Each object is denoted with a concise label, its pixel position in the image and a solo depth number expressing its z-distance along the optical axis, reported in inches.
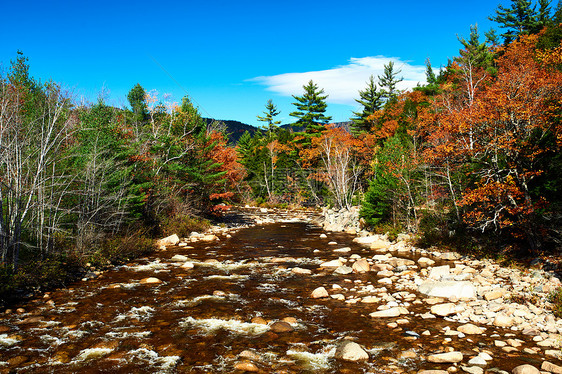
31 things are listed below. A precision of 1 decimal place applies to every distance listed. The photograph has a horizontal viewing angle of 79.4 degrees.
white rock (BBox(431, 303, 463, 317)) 289.9
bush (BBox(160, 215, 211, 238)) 706.8
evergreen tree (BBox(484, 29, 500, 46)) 1710.1
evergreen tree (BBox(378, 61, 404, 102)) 1925.4
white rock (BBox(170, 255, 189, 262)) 518.9
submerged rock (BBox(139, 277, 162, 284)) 397.1
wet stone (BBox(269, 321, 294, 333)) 267.9
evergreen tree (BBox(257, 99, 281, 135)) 2546.8
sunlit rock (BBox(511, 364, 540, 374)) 189.9
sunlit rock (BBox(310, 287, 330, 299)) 349.4
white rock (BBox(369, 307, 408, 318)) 294.0
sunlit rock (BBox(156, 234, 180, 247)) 638.4
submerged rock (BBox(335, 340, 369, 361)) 222.4
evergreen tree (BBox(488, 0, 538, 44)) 1521.9
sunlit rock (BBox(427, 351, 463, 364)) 211.0
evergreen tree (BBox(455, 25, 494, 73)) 1346.0
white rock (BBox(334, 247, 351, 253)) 584.7
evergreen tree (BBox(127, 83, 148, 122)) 1424.1
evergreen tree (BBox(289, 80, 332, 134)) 1895.9
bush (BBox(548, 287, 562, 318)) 257.6
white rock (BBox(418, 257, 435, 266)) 474.0
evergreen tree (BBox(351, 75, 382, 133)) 1860.2
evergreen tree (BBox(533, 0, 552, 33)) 1435.2
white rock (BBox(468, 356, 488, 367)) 206.7
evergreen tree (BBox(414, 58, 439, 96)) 1391.0
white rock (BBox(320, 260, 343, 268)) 478.3
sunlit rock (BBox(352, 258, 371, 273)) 451.2
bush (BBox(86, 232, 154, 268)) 447.8
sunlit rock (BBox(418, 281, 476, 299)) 327.0
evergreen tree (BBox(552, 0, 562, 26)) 1007.6
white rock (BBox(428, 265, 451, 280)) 399.2
